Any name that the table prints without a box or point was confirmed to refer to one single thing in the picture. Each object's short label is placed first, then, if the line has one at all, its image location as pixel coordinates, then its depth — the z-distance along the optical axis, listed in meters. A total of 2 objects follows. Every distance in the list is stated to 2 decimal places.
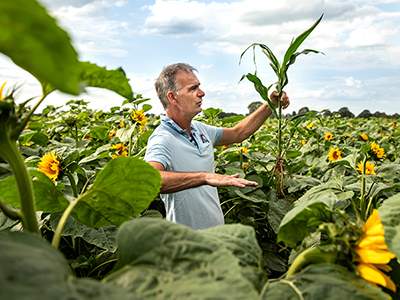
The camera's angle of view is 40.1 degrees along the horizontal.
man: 2.53
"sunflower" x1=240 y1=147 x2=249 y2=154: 3.39
